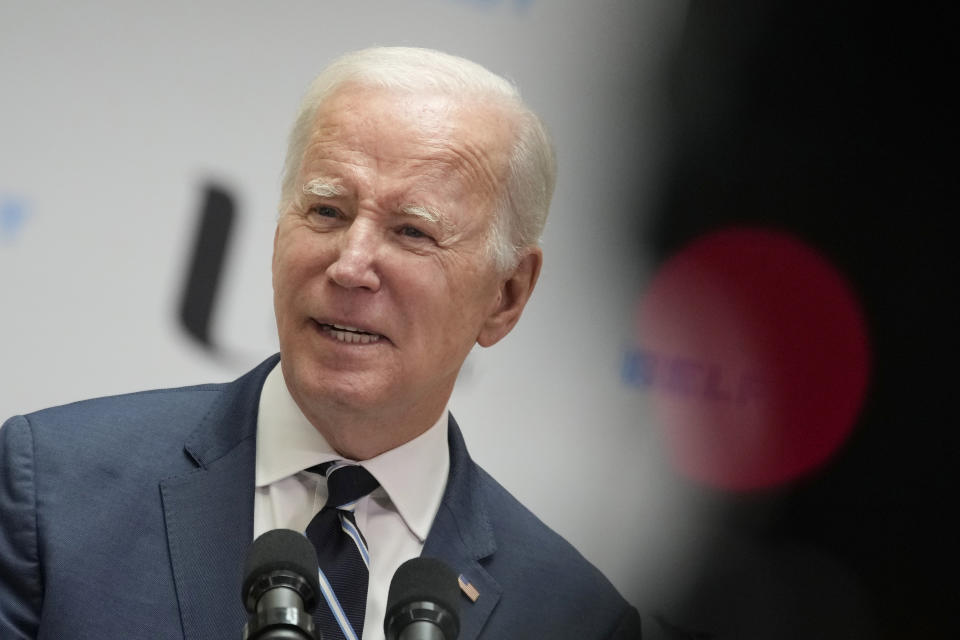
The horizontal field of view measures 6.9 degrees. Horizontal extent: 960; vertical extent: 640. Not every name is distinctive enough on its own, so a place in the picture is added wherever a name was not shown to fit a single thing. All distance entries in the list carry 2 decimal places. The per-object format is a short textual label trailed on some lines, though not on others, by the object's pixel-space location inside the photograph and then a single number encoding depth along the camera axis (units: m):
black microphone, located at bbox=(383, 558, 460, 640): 4.82
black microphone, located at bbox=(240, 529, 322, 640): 4.77
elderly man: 5.01
